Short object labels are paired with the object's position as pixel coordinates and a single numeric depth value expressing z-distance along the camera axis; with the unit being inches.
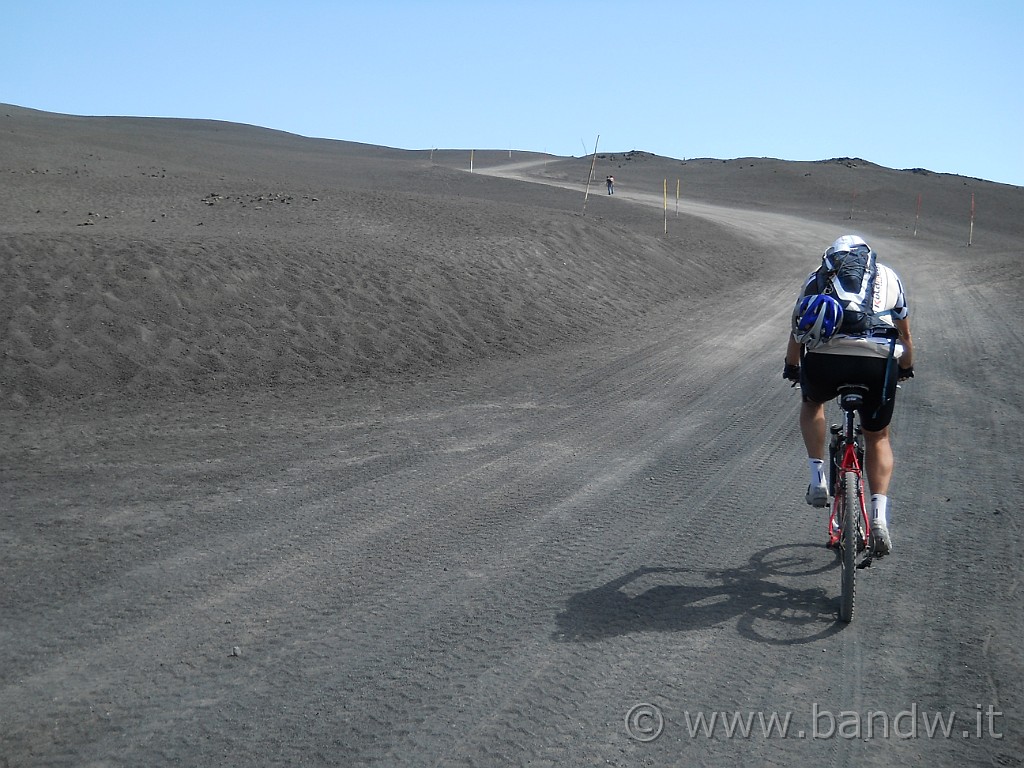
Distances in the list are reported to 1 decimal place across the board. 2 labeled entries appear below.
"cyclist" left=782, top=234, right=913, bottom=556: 194.1
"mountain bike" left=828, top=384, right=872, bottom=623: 188.4
